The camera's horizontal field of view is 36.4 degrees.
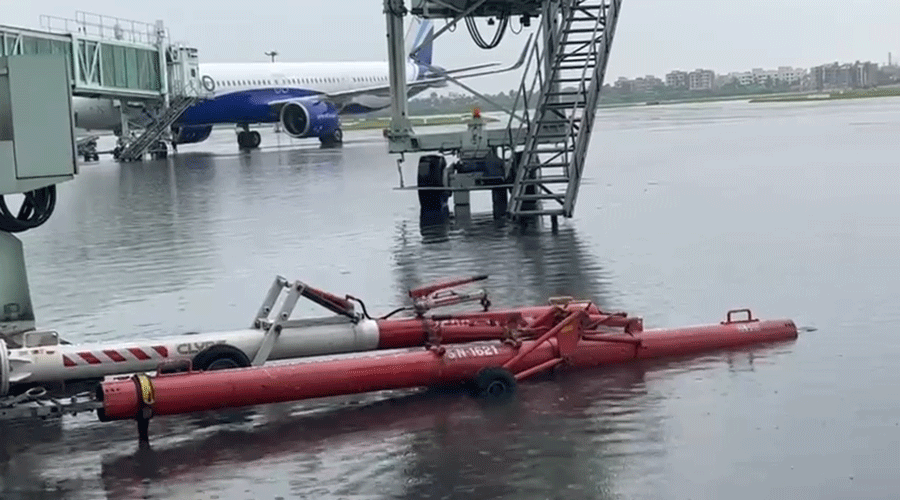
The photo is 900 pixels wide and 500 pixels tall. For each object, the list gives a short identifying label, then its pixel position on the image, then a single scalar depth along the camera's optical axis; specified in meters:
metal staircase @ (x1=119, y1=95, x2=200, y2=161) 52.16
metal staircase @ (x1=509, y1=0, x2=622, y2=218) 21.33
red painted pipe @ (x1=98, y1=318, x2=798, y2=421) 9.20
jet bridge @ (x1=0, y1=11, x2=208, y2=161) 33.47
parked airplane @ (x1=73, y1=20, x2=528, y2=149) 55.62
